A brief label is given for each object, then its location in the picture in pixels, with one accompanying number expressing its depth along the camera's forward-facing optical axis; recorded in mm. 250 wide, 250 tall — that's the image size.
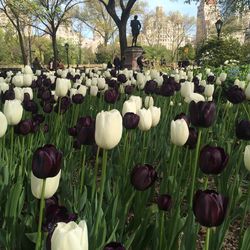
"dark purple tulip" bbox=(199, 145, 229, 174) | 1223
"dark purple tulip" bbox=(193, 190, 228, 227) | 891
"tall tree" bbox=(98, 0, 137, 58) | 15491
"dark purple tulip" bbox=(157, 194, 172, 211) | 1199
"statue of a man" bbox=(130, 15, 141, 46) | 15026
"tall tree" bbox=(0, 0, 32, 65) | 16360
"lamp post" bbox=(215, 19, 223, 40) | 14355
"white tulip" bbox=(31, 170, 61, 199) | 1096
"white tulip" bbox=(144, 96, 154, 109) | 2663
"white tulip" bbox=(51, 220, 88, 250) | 629
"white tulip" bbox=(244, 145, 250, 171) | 1298
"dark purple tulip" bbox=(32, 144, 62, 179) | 1002
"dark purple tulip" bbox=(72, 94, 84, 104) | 2632
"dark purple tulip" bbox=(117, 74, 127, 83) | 3891
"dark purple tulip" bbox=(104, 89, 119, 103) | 2480
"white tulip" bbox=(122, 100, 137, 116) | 1772
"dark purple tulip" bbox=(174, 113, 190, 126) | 1782
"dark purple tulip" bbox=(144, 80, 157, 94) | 3135
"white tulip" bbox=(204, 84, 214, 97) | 3005
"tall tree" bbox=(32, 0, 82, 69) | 19281
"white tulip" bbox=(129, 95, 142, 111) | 2067
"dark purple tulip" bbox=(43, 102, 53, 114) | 2438
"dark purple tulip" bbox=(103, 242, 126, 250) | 745
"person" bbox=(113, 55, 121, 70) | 7715
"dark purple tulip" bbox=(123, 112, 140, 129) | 1667
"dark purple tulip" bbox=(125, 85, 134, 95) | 3373
